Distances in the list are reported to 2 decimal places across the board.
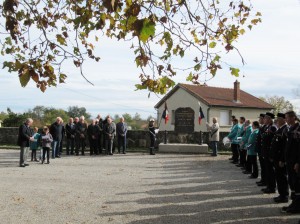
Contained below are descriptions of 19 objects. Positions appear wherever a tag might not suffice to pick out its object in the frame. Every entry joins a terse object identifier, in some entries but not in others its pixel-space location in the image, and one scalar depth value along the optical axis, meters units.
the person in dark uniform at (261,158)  7.94
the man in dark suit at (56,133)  13.75
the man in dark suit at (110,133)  15.01
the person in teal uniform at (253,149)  8.77
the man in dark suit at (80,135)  15.30
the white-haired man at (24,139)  11.13
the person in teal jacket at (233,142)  12.06
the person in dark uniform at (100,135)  15.35
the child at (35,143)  12.79
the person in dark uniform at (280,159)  6.39
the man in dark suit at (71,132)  15.33
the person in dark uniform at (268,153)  7.19
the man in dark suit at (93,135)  15.23
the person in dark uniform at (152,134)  15.18
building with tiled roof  33.27
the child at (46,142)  12.06
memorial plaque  25.45
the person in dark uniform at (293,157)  5.68
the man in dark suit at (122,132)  15.48
